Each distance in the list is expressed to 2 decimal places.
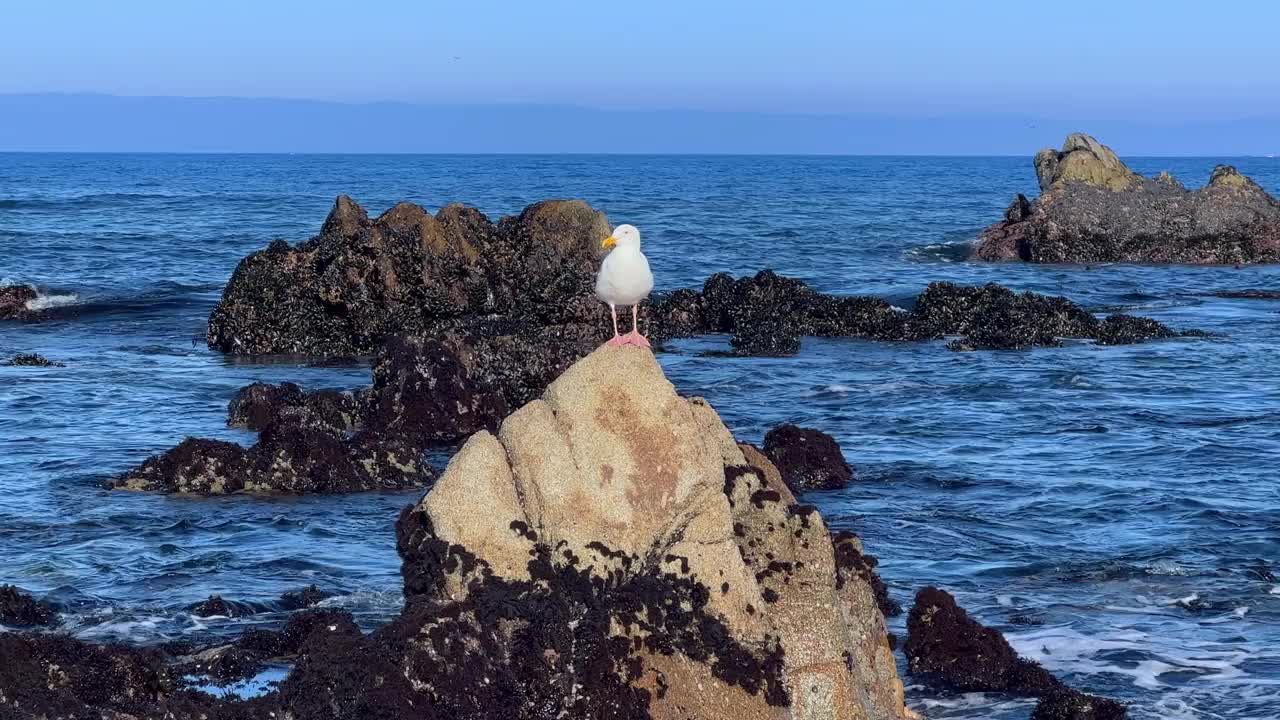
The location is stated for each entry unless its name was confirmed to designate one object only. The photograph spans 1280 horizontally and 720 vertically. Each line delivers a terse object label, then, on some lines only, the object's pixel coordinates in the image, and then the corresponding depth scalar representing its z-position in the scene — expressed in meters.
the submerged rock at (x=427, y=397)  17.95
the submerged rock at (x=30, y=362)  23.64
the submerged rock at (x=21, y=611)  10.89
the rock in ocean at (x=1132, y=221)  43.44
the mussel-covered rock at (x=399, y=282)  26.14
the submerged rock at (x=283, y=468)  15.21
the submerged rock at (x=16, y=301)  30.77
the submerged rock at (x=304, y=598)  11.52
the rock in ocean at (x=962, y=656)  9.97
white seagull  10.33
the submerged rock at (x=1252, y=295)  34.97
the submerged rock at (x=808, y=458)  15.59
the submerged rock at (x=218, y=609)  11.32
